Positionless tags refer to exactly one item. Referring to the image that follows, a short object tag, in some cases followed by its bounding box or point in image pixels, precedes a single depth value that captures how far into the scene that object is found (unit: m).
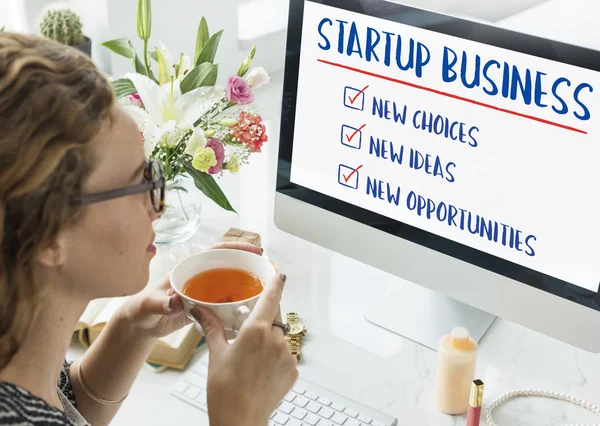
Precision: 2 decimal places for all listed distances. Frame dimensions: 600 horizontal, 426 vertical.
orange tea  0.90
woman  0.65
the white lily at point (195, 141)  1.19
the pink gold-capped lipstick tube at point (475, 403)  0.95
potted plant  1.84
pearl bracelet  1.04
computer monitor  0.92
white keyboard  1.01
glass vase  1.34
